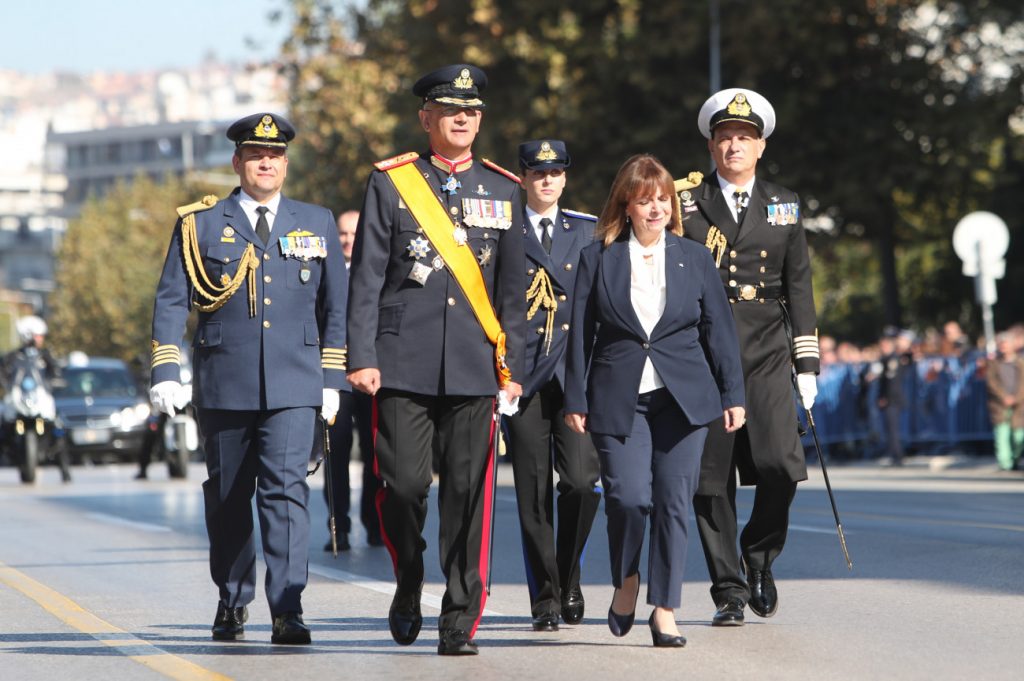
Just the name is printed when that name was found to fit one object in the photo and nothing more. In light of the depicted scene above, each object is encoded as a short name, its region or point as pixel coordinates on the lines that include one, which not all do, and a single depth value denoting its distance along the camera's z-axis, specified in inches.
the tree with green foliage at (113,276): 6311.0
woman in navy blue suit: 616.1
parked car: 2445.6
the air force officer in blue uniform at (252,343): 649.7
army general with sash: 612.6
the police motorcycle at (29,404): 1874.9
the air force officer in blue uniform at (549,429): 682.2
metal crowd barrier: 1919.7
